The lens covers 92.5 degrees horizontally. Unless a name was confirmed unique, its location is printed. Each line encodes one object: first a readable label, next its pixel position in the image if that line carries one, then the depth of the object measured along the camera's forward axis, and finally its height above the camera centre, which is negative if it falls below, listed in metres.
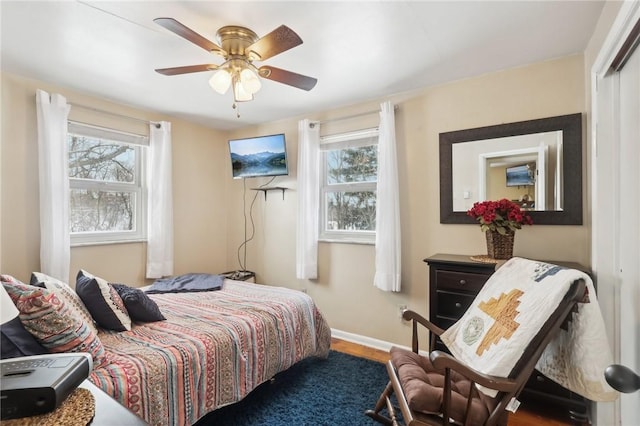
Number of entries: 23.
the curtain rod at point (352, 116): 3.03 +0.99
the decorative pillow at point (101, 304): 1.75 -0.52
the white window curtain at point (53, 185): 2.54 +0.24
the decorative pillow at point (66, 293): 1.61 -0.43
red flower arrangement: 2.13 -0.04
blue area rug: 1.87 -1.28
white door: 1.44 -0.02
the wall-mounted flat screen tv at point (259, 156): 3.49 +0.66
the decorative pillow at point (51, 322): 1.27 -0.46
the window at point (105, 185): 2.93 +0.29
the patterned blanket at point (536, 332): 1.21 -0.54
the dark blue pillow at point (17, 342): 1.21 -0.52
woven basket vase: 2.19 -0.24
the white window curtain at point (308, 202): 3.29 +0.11
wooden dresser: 1.88 -0.65
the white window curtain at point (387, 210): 2.80 +0.01
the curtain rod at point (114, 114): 2.84 +1.00
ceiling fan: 1.78 +0.91
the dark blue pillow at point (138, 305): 1.91 -0.58
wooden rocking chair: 1.21 -0.82
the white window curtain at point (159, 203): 3.31 +0.11
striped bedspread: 1.42 -0.77
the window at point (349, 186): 3.18 +0.28
